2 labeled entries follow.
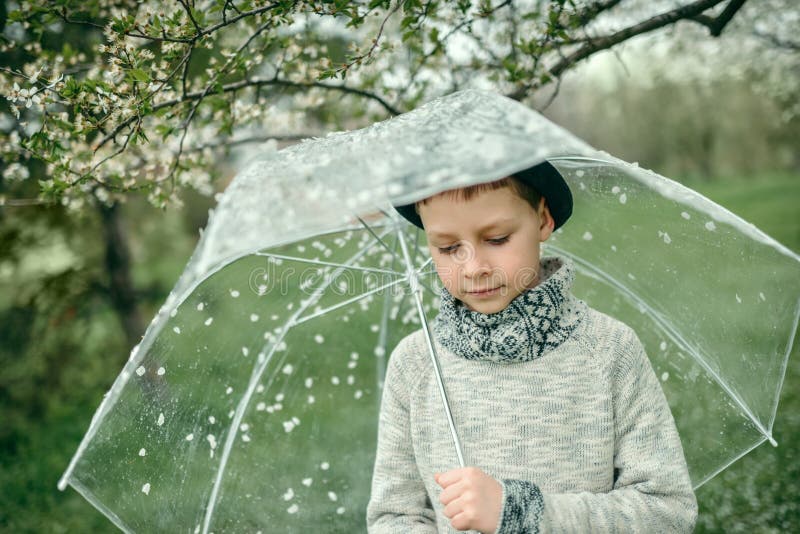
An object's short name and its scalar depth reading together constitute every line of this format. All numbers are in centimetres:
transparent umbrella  136
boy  178
